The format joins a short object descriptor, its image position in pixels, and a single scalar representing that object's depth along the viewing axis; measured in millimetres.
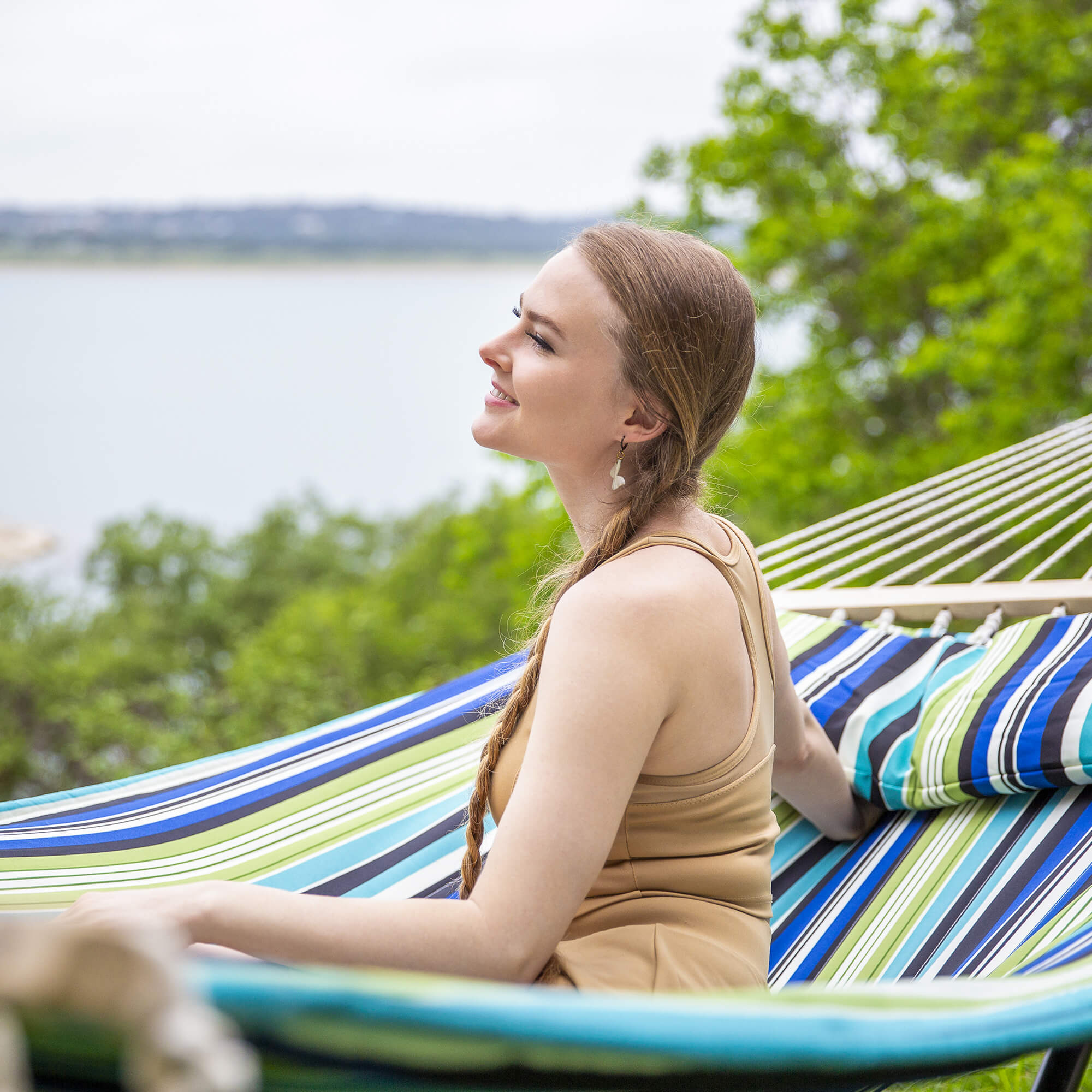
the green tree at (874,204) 6516
